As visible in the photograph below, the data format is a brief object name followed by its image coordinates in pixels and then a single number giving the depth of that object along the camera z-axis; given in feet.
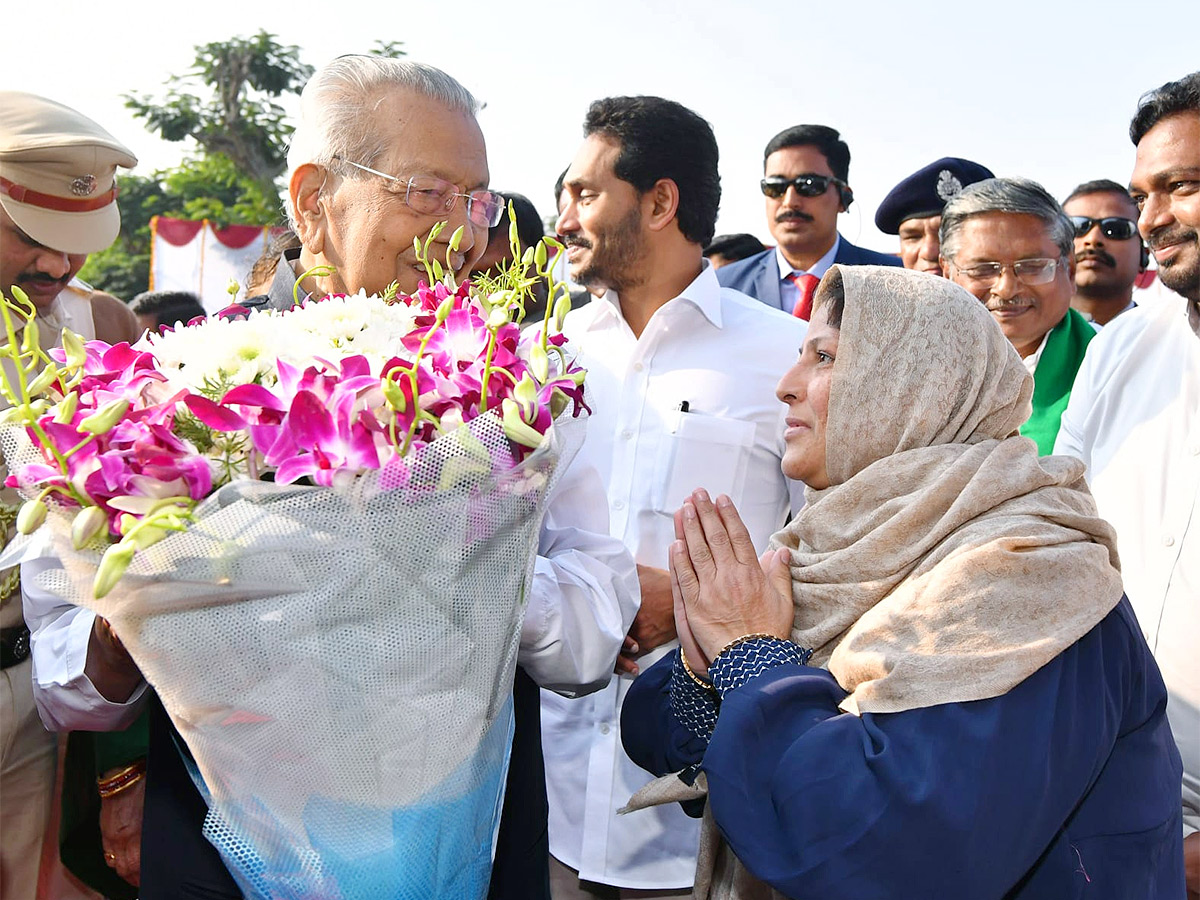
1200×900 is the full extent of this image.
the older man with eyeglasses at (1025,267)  13.14
